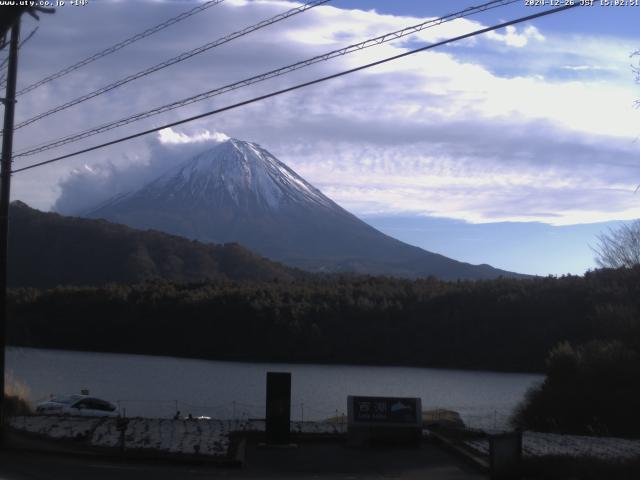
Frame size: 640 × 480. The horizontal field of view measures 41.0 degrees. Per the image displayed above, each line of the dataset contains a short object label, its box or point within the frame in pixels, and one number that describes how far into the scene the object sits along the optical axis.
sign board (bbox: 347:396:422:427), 19.86
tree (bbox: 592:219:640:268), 54.34
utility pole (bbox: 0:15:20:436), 19.73
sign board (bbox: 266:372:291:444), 19.42
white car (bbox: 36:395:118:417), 29.36
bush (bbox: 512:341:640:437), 31.08
